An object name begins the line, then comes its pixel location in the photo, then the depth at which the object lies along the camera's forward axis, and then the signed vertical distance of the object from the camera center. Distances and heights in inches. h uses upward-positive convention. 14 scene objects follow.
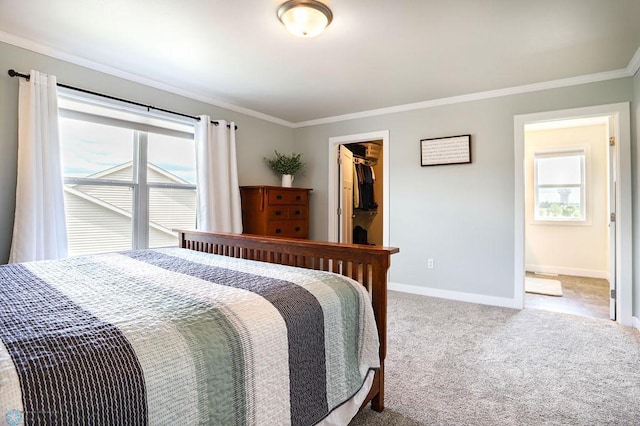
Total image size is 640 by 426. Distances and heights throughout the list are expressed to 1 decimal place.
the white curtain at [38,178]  94.0 +10.8
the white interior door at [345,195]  189.0 +11.8
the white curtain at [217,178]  140.9 +16.4
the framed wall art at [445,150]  146.1 +29.1
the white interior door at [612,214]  120.1 +0.1
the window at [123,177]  110.6 +14.1
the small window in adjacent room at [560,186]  199.2 +17.7
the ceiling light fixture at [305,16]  77.6 +48.1
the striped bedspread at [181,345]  28.5 -13.8
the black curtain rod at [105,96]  95.0 +40.9
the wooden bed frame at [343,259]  63.4 -9.7
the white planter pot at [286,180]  179.2 +18.7
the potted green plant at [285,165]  179.5 +27.0
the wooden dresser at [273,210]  155.5 +2.2
